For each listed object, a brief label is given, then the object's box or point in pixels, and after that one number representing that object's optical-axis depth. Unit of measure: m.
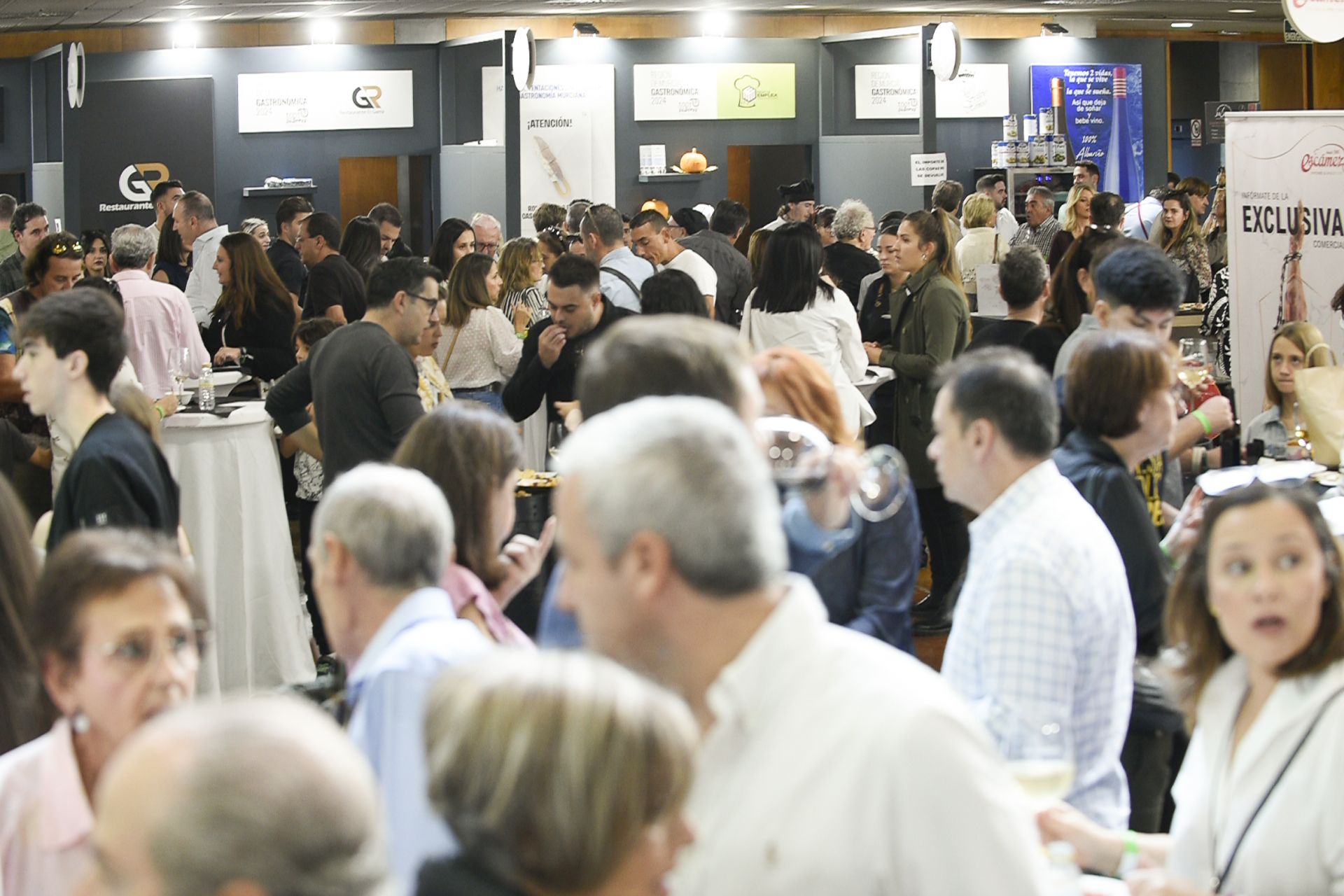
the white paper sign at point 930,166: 14.94
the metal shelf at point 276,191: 16.48
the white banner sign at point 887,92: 18.47
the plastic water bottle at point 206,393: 6.30
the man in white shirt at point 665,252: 8.43
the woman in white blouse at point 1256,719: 2.14
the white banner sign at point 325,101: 16.81
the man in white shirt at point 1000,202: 13.91
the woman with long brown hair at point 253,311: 7.29
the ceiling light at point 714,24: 18.27
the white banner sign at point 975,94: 19.00
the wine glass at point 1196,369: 4.70
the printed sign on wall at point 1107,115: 19.62
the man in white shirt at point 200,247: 9.51
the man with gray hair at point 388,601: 2.14
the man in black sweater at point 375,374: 4.71
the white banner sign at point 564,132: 15.61
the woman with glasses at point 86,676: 2.05
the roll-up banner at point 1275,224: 6.62
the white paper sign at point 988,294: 9.02
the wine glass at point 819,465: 2.09
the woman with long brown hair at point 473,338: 6.63
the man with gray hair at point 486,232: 9.43
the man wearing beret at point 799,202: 11.81
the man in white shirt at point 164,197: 11.24
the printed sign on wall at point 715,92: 17.84
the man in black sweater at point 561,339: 5.45
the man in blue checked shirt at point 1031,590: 2.52
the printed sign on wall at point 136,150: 15.66
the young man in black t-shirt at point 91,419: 3.65
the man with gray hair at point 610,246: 7.67
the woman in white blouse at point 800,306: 5.90
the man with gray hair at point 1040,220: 12.13
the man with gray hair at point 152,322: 6.97
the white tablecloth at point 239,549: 5.95
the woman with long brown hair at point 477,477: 2.81
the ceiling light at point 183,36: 17.00
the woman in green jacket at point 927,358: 6.47
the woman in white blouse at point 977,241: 10.98
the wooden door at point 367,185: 19.14
